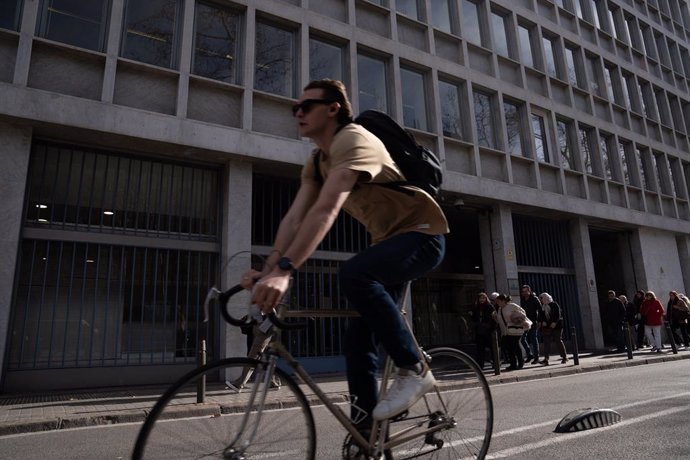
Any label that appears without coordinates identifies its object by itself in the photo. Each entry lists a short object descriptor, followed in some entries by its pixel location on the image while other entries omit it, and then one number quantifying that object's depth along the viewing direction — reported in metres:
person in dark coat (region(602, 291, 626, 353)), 14.77
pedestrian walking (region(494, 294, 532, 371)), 11.17
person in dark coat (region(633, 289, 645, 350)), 16.04
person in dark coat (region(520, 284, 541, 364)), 12.52
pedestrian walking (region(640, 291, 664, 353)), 14.54
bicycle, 1.87
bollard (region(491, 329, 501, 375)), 10.14
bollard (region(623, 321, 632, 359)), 12.59
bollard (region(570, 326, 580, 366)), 11.52
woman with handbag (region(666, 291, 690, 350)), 15.56
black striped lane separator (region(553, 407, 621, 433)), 4.29
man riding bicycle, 2.10
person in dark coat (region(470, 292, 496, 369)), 11.92
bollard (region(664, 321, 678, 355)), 13.43
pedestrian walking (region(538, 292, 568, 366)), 12.44
